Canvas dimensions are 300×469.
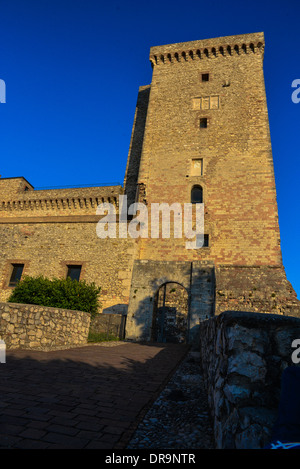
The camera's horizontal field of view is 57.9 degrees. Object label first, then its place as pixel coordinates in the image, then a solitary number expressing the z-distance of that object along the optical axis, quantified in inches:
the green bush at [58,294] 486.3
